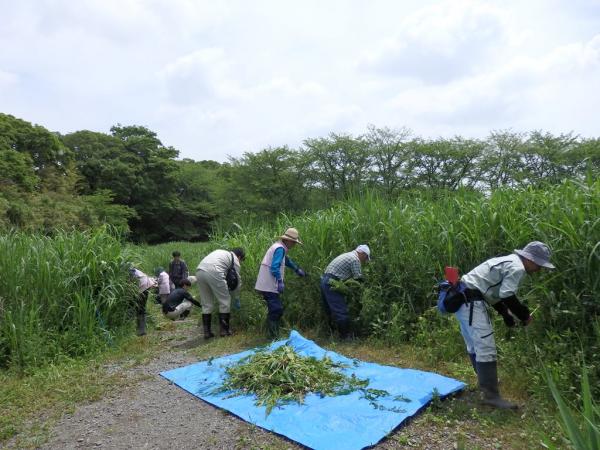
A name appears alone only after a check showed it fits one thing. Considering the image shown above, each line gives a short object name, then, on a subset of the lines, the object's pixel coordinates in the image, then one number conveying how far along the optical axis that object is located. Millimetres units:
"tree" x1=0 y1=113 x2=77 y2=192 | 19872
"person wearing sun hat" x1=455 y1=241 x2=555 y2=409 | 3383
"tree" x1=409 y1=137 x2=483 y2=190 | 19672
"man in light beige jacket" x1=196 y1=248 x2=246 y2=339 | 6309
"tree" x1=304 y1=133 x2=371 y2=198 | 21016
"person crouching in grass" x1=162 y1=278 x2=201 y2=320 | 7961
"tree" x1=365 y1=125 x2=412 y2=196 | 20375
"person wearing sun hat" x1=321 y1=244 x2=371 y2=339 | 5707
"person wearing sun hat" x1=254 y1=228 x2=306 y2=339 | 5965
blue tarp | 3182
